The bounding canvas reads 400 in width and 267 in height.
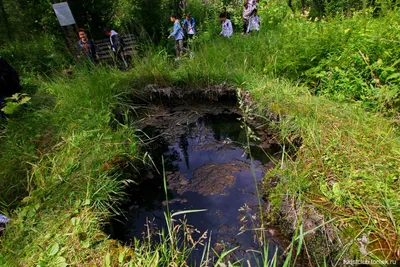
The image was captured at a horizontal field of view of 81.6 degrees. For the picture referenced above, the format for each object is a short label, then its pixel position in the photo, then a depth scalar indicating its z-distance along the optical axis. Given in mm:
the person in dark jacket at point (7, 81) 3033
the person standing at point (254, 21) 5953
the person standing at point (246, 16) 6351
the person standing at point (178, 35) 5492
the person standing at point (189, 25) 6051
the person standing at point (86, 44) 5211
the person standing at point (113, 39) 5596
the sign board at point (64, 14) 4402
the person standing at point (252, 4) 6289
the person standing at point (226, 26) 5914
